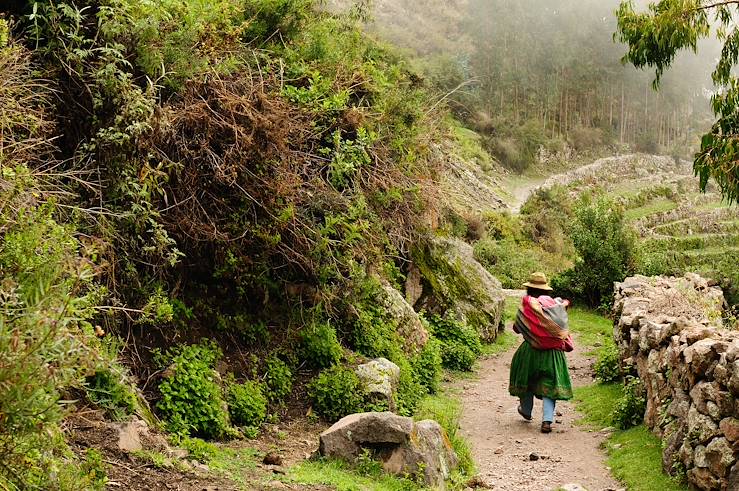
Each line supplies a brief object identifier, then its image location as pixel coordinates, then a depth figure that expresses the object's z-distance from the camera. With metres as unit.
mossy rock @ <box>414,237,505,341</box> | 13.99
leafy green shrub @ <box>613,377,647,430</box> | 9.35
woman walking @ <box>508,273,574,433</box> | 9.63
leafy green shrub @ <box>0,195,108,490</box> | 3.02
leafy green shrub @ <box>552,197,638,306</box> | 20.81
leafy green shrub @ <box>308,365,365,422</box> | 8.20
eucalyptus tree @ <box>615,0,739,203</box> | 12.45
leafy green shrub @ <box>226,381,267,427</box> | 7.31
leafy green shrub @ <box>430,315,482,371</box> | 12.88
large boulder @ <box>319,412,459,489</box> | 6.42
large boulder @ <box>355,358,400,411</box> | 8.47
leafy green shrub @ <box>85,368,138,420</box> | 5.60
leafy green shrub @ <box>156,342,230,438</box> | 6.55
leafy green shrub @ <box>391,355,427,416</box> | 9.19
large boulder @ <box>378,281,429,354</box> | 10.95
